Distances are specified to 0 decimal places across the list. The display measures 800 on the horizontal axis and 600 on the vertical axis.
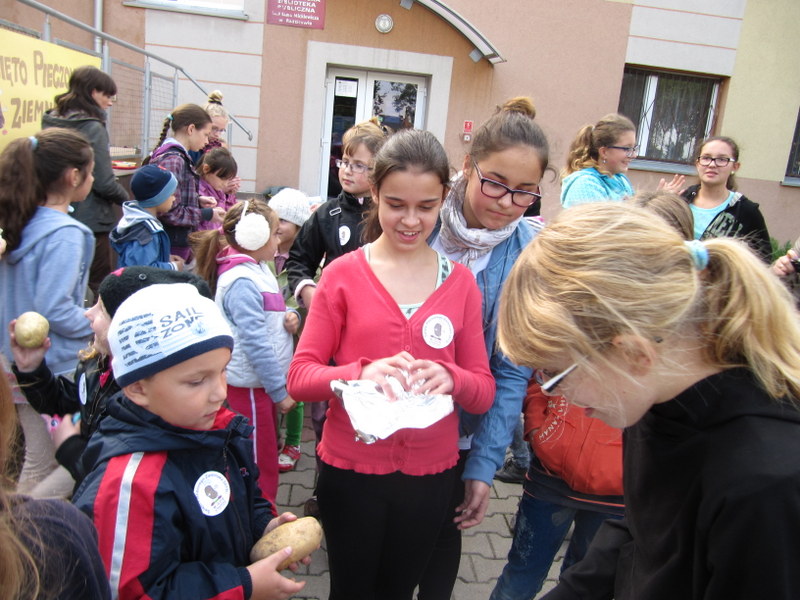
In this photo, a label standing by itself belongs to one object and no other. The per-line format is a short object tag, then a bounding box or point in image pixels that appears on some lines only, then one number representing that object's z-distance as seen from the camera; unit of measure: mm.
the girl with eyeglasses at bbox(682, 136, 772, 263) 4277
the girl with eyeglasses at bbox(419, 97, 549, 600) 1843
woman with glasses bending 888
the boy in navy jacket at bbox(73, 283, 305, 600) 1247
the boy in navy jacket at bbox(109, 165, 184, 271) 3203
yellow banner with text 3537
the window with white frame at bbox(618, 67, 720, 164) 9297
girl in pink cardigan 1691
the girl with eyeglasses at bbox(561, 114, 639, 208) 3504
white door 8828
